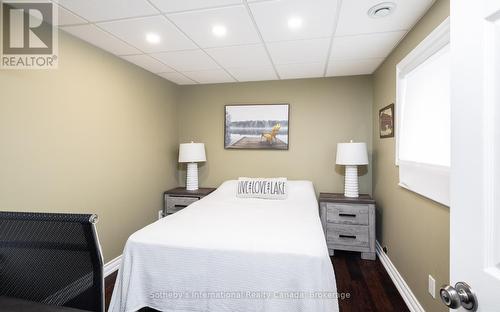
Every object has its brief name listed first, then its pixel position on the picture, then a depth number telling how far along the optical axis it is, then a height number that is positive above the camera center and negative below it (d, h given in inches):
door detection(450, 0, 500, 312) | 23.2 +0.7
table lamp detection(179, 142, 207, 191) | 131.6 -1.5
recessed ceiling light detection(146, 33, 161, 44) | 81.6 +39.9
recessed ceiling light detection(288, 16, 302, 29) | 70.2 +39.1
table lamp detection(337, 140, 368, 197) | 112.7 -2.4
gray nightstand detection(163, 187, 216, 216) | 129.0 -23.0
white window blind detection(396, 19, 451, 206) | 60.2 +11.0
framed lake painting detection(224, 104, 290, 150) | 135.5 +16.2
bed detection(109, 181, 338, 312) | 57.7 -28.5
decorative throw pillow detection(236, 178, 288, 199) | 115.8 -16.0
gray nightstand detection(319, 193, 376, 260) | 108.7 -30.8
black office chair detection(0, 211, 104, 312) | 36.4 -16.3
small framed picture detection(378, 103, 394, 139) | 95.3 +13.9
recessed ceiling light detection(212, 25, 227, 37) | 75.9 +39.5
